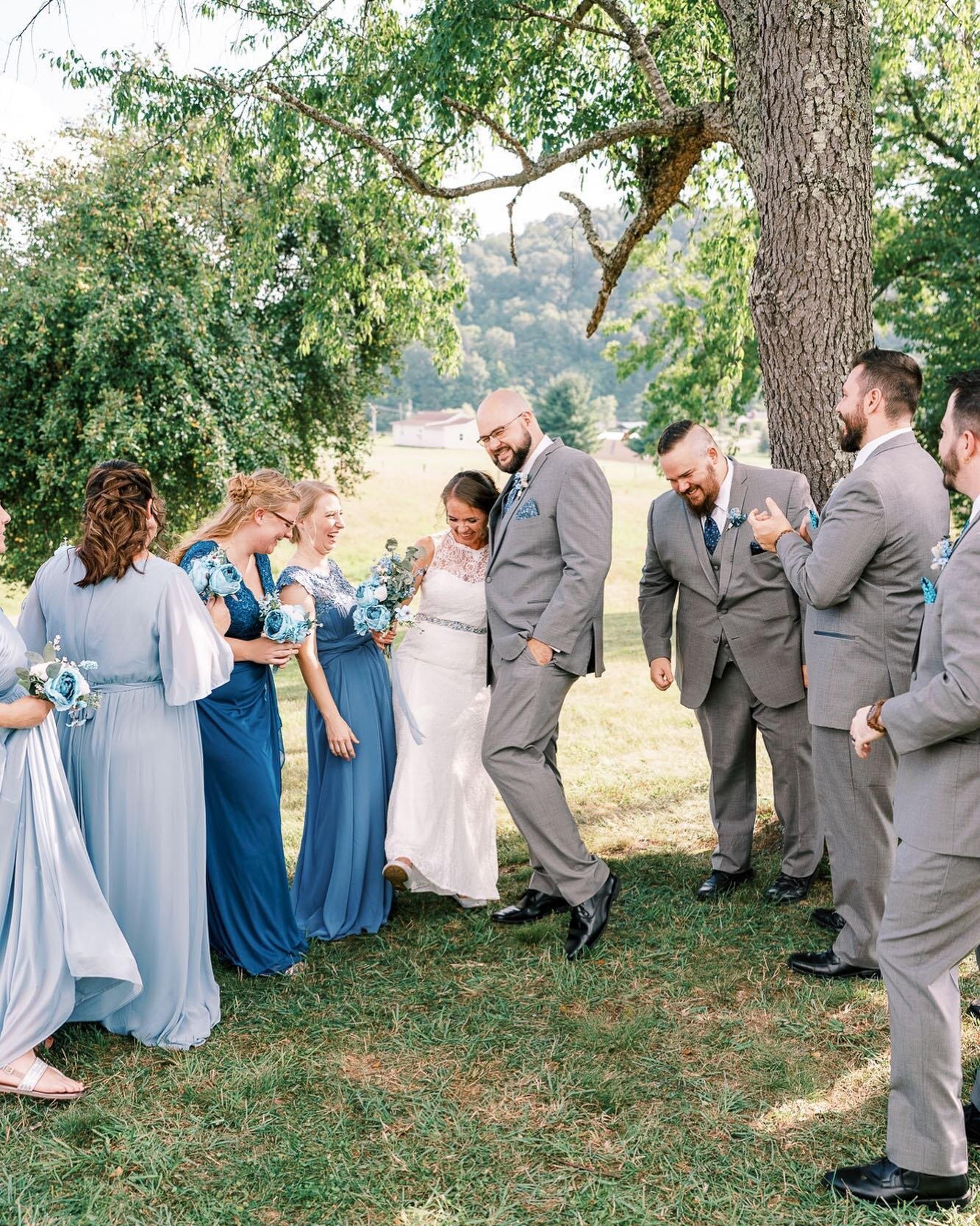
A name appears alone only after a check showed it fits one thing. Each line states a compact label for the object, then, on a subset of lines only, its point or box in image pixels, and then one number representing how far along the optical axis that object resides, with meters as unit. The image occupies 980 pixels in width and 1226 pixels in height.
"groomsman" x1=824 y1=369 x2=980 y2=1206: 3.05
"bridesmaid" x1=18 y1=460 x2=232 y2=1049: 4.16
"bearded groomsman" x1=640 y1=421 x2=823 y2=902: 5.27
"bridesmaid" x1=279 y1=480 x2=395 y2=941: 5.34
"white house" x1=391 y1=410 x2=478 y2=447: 76.19
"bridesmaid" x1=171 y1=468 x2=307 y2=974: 4.85
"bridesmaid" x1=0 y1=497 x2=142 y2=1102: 3.83
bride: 5.44
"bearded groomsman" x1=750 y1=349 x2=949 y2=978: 4.24
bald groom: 4.91
